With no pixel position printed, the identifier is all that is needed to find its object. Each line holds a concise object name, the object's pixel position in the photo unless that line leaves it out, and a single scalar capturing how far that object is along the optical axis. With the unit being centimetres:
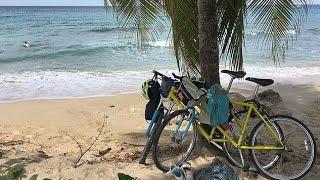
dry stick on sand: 327
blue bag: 290
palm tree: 323
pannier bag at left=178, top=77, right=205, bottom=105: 292
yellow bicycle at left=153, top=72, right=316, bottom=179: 290
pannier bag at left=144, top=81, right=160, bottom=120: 308
